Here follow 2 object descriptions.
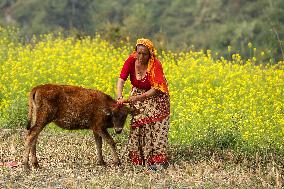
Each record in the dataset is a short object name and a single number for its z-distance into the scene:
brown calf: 17.31
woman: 17.89
